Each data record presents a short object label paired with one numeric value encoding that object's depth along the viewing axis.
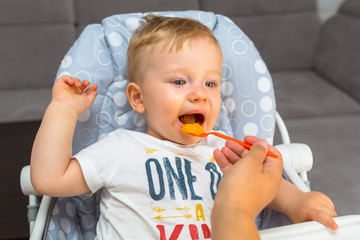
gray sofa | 1.90
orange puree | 0.87
